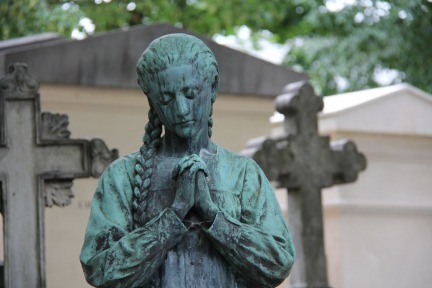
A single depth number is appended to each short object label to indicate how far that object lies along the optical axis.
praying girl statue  8.02
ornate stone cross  12.96
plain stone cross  15.15
